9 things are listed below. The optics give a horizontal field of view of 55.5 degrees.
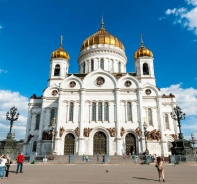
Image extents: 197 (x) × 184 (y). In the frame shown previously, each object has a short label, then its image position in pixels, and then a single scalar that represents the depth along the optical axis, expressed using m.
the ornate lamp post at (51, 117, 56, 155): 26.41
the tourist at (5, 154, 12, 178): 9.06
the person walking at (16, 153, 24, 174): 10.69
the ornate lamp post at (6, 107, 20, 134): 22.61
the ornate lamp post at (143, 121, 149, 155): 26.35
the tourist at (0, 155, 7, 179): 8.76
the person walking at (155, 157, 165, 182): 7.70
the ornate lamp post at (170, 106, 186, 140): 22.70
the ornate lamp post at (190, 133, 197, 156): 25.80
